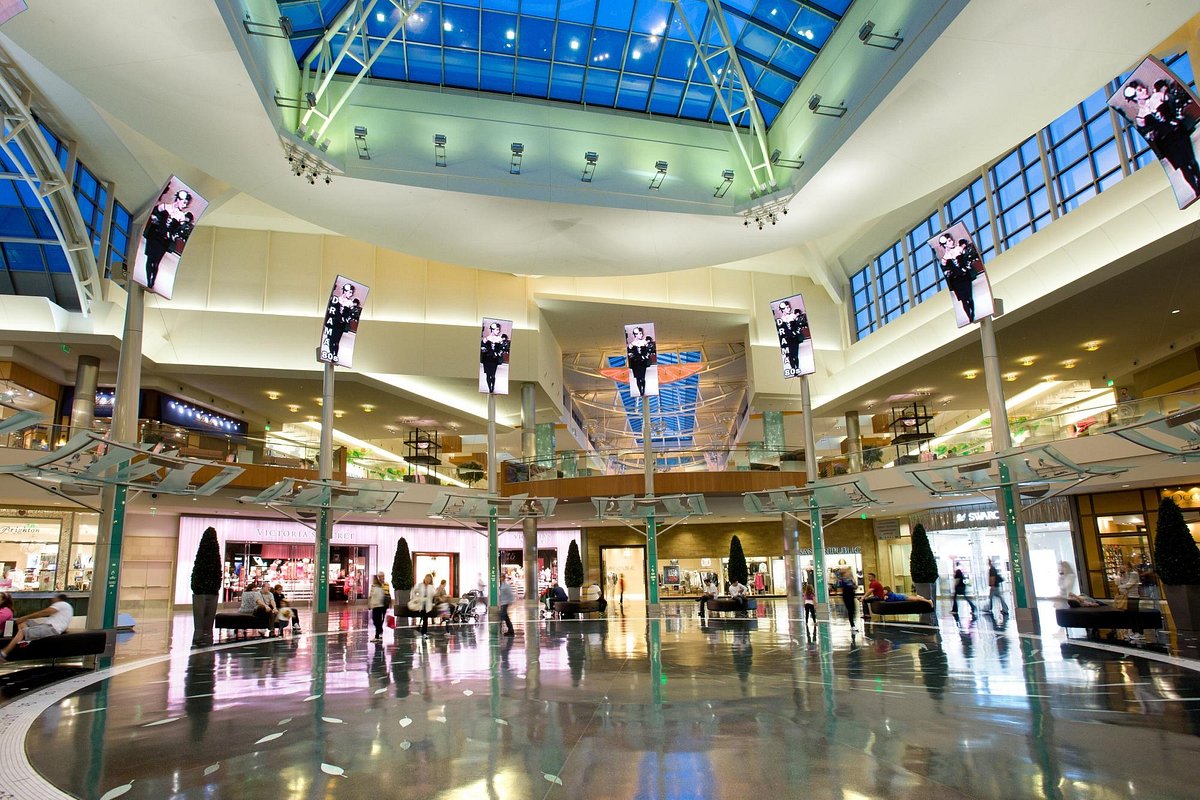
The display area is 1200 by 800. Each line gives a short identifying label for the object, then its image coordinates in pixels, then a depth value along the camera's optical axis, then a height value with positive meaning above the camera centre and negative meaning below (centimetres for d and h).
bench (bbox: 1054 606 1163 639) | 1206 -156
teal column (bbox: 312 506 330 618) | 1883 -56
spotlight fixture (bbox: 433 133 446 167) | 1996 +1100
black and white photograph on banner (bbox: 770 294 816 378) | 2316 +635
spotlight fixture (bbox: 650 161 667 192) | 2166 +1110
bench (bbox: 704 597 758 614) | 2084 -195
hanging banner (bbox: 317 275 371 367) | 2111 +659
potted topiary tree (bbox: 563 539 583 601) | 2605 -103
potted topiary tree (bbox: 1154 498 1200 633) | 1312 -76
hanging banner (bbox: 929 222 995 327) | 1798 +646
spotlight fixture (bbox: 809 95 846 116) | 1791 +1068
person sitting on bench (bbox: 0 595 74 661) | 1054 -102
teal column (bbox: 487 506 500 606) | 2173 -40
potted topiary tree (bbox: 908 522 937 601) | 1938 -93
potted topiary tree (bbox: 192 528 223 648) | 1494 -75
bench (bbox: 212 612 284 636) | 1559 -153
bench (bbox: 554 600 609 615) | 2147 -196
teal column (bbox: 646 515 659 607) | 2303 -35
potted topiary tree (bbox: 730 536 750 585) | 2445 -89
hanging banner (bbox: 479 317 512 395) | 2422 +627
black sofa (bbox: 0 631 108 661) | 1048 -136
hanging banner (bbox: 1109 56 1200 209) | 1305 +747
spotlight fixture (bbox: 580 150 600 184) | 2109 +1112
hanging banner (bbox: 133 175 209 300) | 1528 +680
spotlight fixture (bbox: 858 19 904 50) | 1566 +1077
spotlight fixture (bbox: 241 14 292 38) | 1520 +1133
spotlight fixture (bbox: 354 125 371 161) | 1914 +1096
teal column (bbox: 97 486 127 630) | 1361 -16
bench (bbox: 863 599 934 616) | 1711 -181
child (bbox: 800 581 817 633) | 1809 -184
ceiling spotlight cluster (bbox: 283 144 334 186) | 1766 +963
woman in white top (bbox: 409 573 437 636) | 1744 -129
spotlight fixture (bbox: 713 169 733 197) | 2242 +1108
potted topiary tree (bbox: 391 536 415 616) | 2334 -92
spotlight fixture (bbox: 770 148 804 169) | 2078 +1071
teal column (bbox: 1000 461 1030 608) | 1538 -13
